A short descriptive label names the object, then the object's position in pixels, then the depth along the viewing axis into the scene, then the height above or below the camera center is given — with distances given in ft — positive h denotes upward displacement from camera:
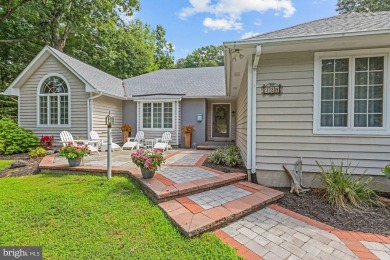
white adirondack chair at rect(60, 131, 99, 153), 23.84 -1.67
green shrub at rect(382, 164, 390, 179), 10.94 -2.39
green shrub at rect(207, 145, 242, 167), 17.02 -2.87
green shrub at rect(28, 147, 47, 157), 22.28 -3.24
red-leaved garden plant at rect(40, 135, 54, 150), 25.57 -2.28
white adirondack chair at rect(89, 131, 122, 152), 26.43 -2.20
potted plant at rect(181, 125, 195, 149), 32.60 -1.28
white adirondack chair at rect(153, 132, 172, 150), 30.99 -1.94
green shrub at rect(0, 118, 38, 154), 24.43 -1.88
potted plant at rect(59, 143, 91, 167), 15.77 -2.28
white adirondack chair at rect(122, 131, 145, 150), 28.84 -2.52
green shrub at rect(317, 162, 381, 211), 10.86 -3.67
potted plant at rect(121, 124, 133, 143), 33.71 -0.76
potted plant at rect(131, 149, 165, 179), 12.51 -2.25
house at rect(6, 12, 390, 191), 12.17 +2.18
